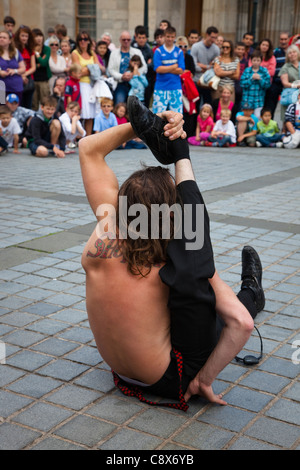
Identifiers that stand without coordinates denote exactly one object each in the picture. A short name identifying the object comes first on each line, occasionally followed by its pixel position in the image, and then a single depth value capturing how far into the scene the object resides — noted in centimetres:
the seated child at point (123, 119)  1214
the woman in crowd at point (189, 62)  1298
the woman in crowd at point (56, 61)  1269
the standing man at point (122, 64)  1265
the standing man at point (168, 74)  1175
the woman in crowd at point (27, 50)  1239
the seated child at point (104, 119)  1191
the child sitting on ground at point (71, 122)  1136
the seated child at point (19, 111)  1152
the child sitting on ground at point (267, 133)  1282
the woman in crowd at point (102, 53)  1309
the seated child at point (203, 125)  1251
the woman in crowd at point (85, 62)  1233
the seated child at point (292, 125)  1251
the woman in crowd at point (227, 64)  1267
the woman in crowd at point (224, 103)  1252
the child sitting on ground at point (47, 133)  1098
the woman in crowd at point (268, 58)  1311
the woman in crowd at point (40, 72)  1264
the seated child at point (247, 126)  1284
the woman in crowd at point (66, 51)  1269
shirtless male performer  266
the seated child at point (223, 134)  1266
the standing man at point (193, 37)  1450
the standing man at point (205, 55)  1327
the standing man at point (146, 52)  1311
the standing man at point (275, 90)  1330
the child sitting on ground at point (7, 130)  1101
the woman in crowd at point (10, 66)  1170
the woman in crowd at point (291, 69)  1276
